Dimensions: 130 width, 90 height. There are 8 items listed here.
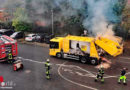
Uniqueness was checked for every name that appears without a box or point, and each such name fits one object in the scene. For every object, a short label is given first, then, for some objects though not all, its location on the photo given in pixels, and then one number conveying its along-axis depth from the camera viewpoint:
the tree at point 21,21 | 26.58
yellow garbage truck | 15.34
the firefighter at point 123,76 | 11.95
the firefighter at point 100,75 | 12.38
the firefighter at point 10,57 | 16.31
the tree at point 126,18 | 20.92
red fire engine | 16.47
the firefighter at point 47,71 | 12.96
